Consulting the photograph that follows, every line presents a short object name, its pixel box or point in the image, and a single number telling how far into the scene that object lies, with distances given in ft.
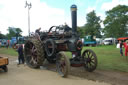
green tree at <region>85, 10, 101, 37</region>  169.47
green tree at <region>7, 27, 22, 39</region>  260.01
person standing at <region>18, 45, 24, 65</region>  28.77
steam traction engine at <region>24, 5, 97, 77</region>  18.12
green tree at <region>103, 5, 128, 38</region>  116.57
